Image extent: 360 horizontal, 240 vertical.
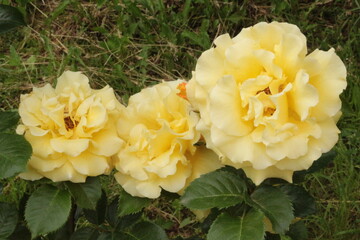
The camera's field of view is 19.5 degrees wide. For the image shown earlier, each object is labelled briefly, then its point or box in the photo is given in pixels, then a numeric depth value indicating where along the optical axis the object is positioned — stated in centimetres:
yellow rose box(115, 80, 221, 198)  71
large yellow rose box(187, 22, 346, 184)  66
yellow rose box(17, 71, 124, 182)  71
